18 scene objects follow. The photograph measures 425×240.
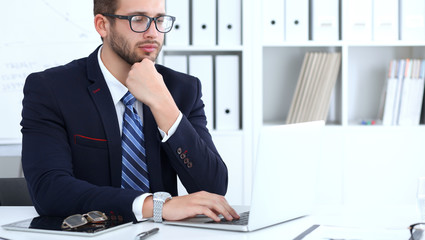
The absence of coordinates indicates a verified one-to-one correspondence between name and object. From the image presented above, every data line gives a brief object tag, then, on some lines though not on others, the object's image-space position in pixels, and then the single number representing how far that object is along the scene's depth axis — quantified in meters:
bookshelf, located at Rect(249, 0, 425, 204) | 2.74
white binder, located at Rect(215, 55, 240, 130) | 2.71
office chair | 1.70
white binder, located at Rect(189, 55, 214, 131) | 2.71
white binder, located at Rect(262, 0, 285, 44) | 2.72
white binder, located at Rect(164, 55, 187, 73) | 2.71
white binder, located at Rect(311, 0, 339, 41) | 2.72
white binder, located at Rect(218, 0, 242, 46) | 2.70
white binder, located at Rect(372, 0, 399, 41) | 2.74
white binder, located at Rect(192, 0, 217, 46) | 2.70
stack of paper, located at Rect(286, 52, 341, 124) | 2.80
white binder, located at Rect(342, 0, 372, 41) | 2.74
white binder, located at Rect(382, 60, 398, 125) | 2.80
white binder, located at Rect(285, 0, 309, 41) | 2.72
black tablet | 1.15
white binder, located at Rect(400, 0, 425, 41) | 2.73
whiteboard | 2.67
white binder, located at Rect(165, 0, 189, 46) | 2.71
